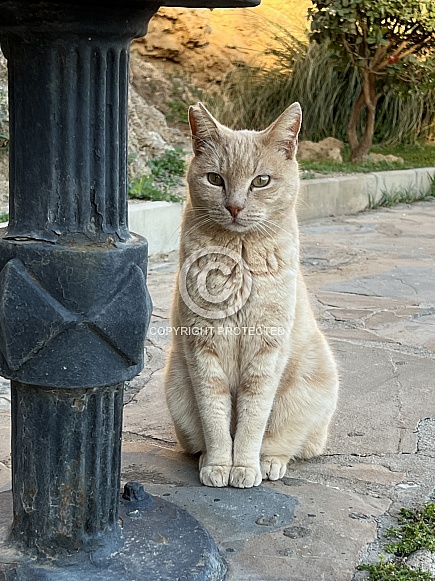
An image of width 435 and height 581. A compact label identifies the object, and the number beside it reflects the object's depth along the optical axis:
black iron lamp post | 1.50
